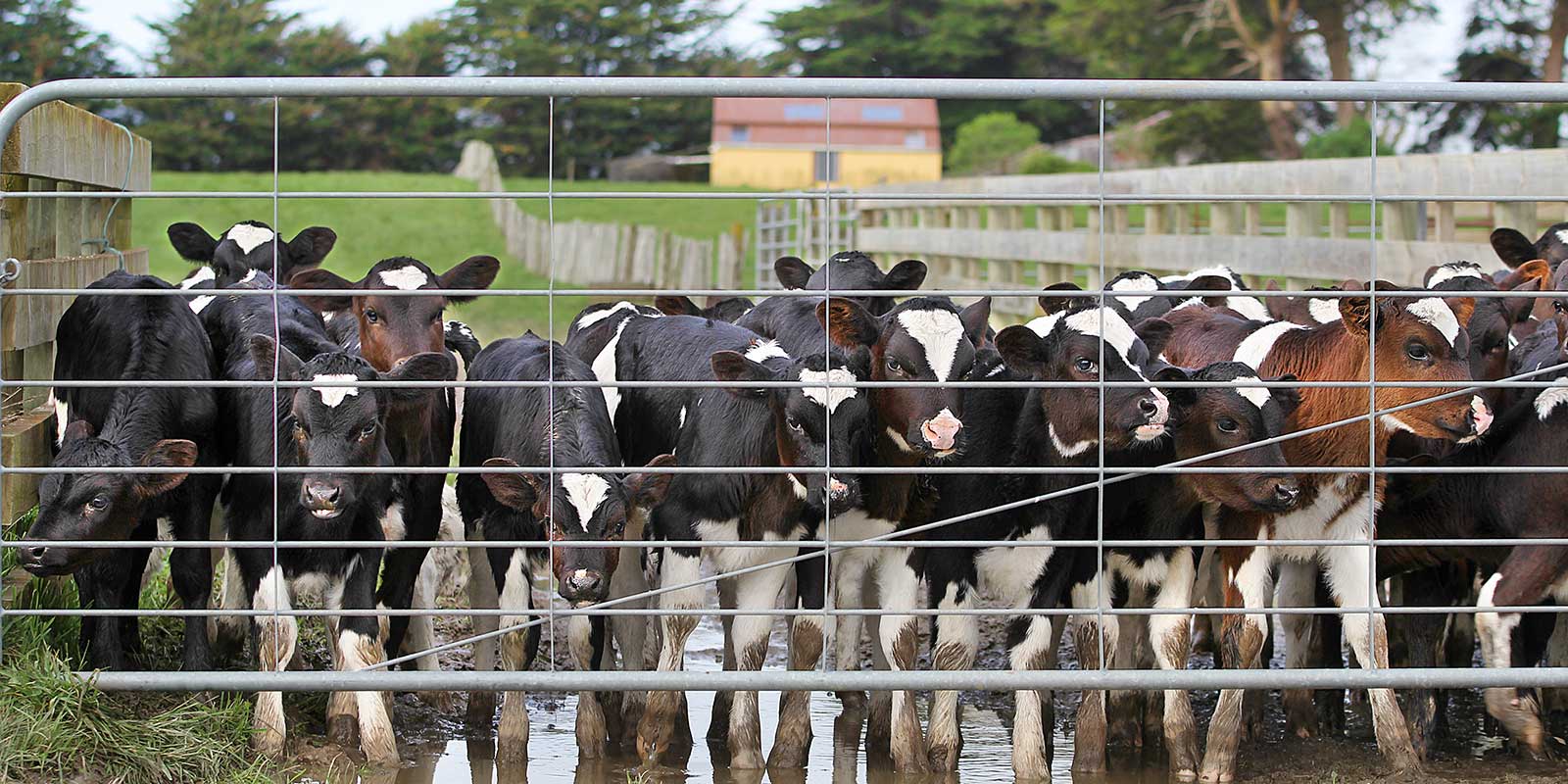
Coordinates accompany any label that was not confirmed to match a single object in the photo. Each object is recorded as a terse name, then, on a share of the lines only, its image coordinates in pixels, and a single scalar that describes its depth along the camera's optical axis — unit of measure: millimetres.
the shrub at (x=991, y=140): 45719
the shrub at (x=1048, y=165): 36938
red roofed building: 53094
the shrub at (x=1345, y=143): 33812
